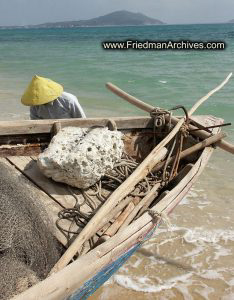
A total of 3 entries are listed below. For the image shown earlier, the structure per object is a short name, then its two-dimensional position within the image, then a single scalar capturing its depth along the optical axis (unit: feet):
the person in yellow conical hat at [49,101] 13.17
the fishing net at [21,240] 6.95
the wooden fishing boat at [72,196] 6.89
